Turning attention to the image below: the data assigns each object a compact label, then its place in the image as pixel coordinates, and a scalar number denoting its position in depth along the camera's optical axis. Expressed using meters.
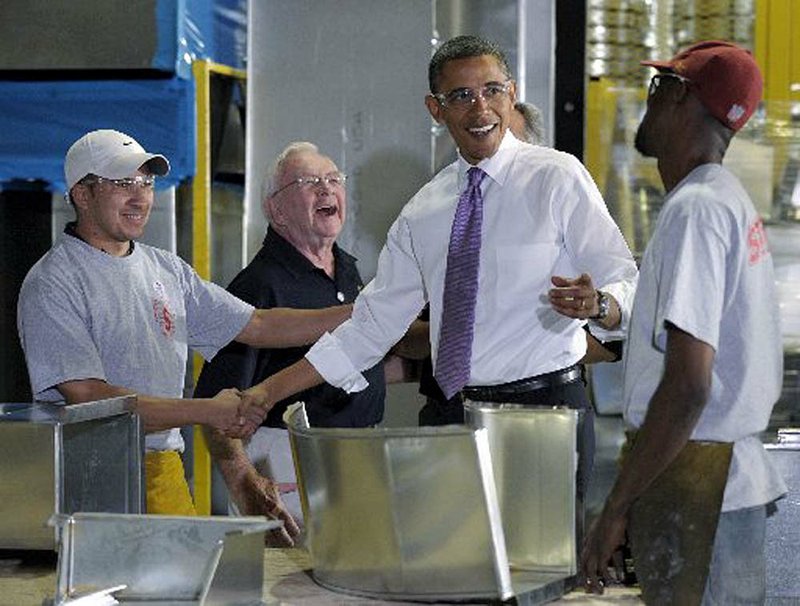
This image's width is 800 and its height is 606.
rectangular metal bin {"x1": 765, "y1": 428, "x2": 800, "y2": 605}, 4.40
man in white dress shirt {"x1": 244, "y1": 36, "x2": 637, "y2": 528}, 3.49
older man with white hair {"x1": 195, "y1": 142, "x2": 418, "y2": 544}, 4.14
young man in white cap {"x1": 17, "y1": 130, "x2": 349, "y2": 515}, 3.52
